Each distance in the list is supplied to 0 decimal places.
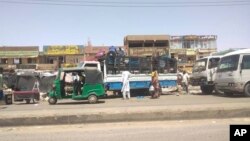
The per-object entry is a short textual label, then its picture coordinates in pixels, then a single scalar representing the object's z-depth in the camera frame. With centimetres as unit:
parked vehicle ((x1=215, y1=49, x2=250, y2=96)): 926
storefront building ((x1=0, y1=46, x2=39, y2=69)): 2873
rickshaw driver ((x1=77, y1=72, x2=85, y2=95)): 976
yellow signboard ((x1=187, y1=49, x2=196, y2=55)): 2970
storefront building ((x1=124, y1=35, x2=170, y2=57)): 2761
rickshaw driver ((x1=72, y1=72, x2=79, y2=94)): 973
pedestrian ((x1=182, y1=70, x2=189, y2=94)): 1276
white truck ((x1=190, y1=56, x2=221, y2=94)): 1139
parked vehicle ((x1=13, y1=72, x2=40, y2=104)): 1044
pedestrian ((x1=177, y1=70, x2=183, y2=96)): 1297
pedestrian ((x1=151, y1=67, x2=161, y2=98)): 1079
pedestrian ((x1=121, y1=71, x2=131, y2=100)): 1067
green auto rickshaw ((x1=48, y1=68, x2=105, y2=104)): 959
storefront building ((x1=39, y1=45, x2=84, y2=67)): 2877
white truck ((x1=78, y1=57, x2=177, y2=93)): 1143
